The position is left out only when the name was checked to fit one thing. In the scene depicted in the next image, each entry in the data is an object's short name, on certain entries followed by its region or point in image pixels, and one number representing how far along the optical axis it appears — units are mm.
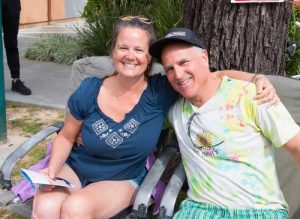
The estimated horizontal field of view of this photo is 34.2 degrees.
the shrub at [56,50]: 7902
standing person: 5414
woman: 2457
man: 2232
